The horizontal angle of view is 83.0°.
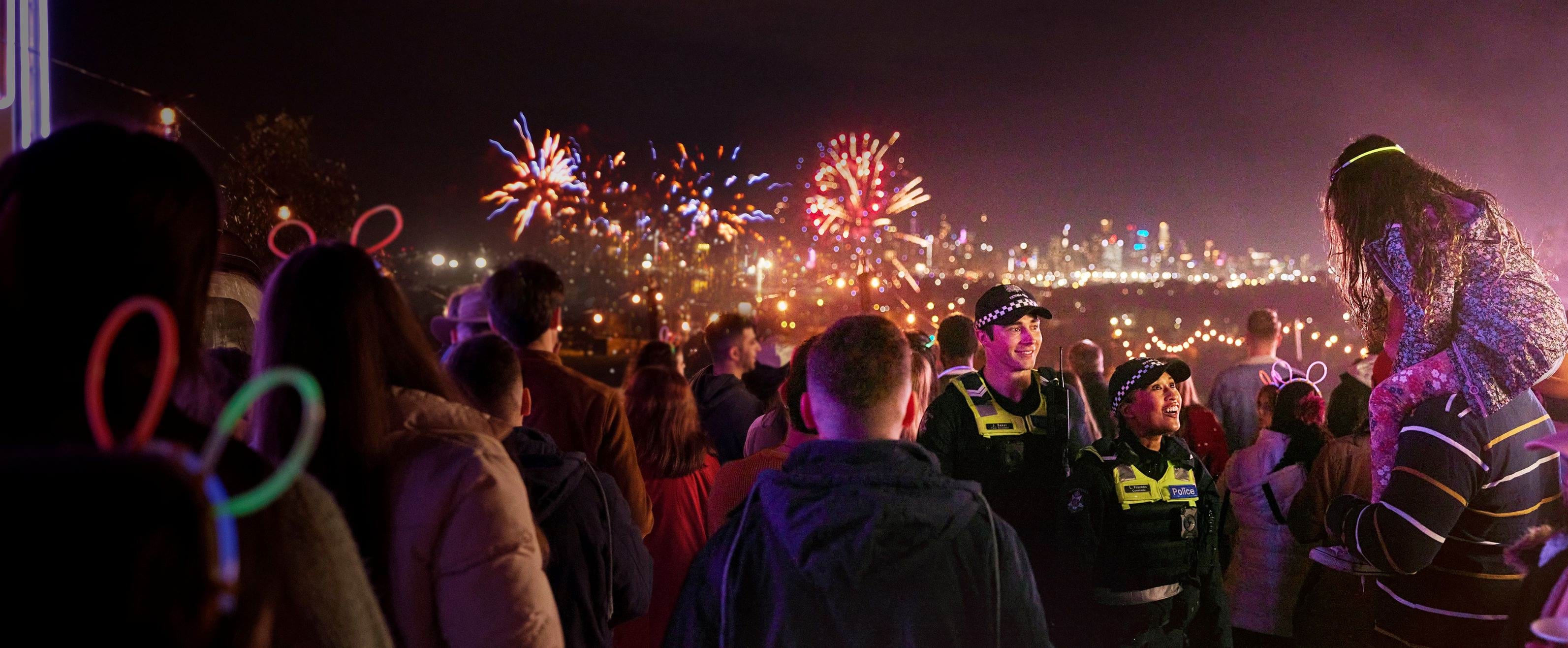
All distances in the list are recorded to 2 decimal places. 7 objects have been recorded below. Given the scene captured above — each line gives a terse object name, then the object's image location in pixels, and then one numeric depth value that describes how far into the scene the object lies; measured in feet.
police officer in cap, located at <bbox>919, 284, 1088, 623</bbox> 16.39
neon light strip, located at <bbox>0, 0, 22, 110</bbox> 10.41
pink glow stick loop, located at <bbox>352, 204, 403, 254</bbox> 8.09
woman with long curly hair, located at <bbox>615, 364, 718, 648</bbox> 16.30
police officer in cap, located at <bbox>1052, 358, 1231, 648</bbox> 14.39
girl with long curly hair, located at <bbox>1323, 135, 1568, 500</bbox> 9.61
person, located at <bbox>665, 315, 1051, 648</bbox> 8.14
